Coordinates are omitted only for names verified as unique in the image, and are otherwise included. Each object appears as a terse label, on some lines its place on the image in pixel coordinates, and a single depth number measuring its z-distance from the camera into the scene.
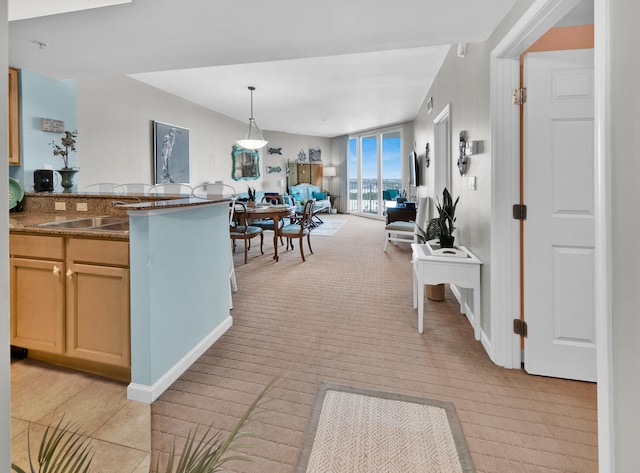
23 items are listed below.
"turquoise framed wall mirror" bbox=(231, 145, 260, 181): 8.40
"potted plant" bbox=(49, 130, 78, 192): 3.12
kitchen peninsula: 1.79
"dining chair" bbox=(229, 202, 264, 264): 4.63
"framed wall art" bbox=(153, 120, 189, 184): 5.56
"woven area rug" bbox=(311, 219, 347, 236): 7.73
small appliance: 3.28
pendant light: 6.43
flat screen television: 6.80
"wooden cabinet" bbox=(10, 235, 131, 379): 1.87
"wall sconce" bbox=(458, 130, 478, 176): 2.75
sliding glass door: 9.55
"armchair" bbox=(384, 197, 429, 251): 4.80
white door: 1.91
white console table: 2.49
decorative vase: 3.17
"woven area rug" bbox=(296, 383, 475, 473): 1.41
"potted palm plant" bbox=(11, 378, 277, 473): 0.50
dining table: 4.79
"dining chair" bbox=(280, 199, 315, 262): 5.05
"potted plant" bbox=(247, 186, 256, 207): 5.53
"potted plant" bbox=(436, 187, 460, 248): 2.95
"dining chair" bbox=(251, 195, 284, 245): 5.63
